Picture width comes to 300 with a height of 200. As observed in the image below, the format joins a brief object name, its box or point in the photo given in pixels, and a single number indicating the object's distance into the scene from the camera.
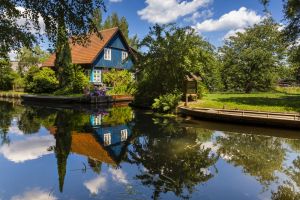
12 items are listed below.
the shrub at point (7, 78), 34.59
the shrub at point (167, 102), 15.61
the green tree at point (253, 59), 25.90
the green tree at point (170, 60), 16.38
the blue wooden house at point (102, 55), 28.77
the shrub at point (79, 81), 25.96
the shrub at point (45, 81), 28.24
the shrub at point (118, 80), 25.79
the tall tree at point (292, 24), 15.36
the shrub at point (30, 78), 30.13
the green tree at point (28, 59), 44.21
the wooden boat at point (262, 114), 11.08
